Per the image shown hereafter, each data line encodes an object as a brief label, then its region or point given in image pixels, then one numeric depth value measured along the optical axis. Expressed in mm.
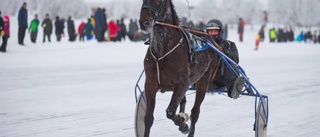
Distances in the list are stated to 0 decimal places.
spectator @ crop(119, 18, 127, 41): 27938
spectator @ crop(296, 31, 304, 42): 49906
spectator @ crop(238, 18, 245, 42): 34094
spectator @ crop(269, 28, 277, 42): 43853
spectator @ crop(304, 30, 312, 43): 49606
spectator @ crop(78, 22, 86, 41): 27828
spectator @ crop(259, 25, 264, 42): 44562
